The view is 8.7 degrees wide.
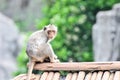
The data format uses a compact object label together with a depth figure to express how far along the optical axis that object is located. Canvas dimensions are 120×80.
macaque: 9.38
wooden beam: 8.62
